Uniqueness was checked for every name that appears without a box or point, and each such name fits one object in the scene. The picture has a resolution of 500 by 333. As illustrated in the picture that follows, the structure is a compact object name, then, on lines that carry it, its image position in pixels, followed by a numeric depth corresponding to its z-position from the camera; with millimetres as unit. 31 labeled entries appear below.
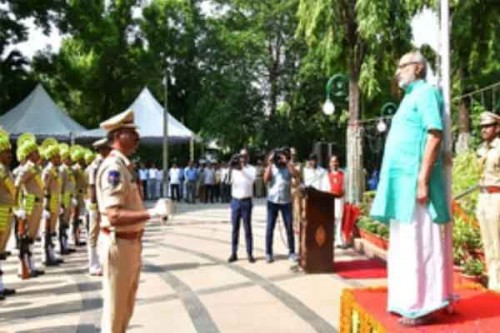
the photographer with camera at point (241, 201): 10586
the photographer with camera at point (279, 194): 10383
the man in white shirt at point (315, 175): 11953
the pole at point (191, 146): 26511
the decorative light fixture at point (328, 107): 16362
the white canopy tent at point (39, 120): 23844
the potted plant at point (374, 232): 10734
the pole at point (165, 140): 23750
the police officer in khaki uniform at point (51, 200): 10297
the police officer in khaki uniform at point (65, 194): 11234
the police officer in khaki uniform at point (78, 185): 12195
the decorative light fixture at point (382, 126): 13933
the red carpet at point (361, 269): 9180
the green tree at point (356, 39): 14109
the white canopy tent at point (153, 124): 26125
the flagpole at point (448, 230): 4516
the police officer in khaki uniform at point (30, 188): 9266
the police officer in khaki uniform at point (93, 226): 9484
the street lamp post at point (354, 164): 14195
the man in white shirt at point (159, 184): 27828
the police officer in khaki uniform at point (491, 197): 7008
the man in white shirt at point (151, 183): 27641
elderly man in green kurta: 4383
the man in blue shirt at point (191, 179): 26438
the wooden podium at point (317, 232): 9539
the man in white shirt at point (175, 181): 27188
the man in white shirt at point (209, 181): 26297
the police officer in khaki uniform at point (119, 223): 4633
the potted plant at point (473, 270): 7729
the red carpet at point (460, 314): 4246
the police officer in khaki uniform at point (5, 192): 7902
